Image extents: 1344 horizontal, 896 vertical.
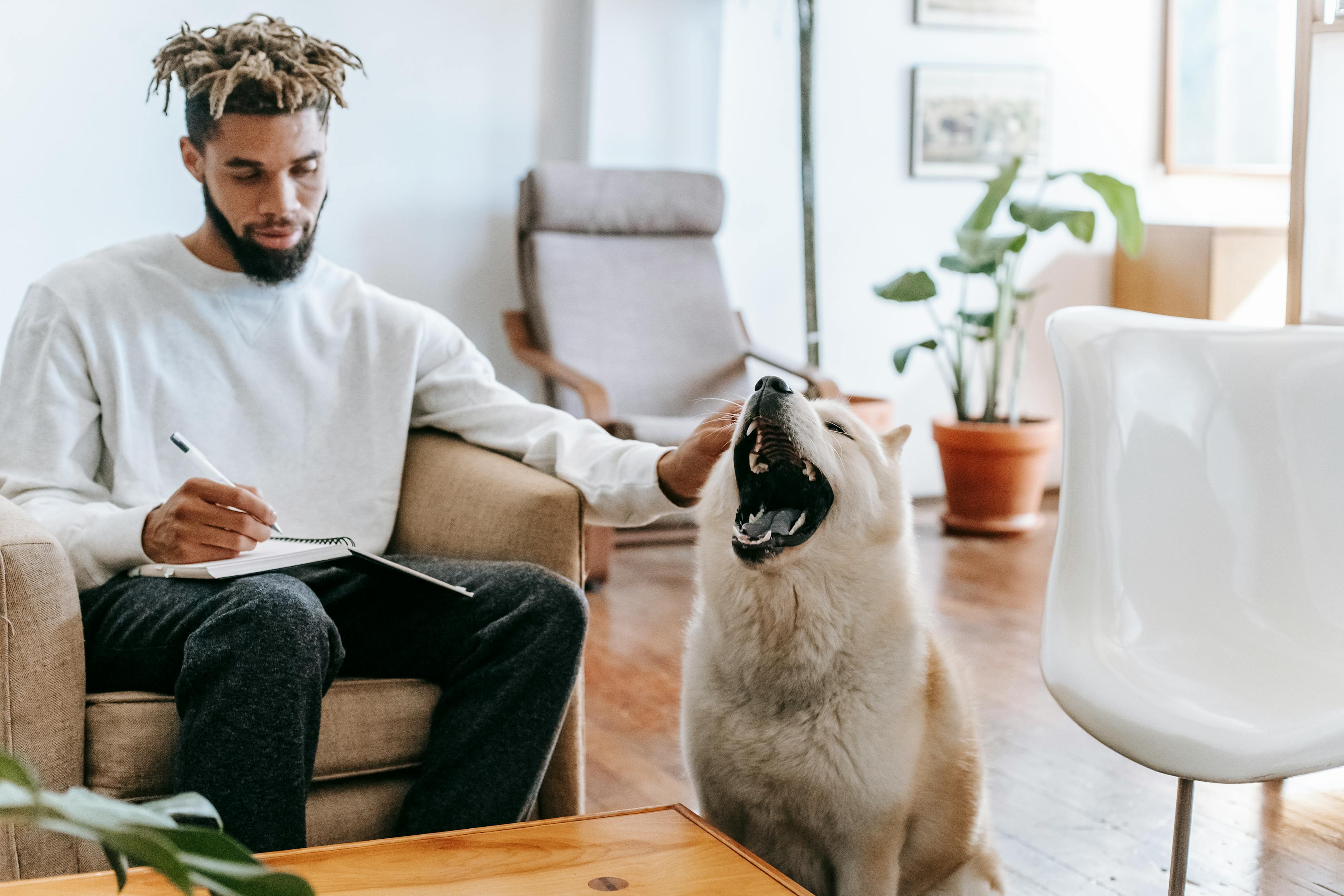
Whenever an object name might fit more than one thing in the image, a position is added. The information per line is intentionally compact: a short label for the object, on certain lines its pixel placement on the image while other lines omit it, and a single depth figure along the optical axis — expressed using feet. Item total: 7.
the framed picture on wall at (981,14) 13.89
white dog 3.97
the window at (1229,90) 14.76
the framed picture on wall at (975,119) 14.08
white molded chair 4.23
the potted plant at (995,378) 11.95
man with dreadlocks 4.03
